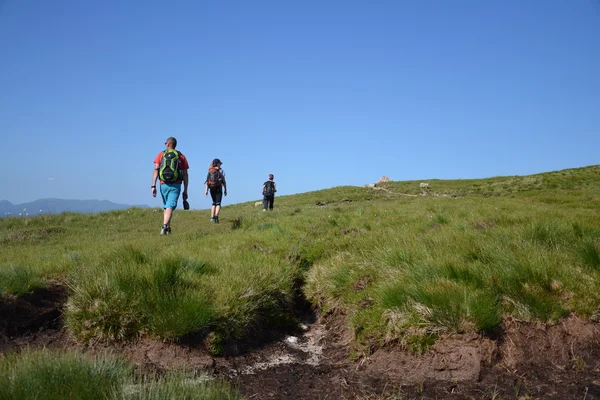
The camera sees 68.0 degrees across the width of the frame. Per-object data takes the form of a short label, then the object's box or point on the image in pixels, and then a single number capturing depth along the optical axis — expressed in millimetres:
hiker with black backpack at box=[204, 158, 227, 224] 16245
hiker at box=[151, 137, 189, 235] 12484
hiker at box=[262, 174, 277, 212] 24344
